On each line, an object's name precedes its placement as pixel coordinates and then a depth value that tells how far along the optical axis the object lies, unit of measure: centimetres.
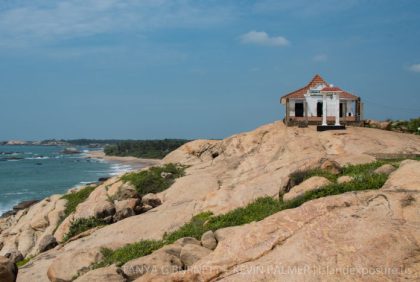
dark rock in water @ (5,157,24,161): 15821
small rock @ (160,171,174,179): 3006
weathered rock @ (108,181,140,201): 2673
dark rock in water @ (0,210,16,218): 4757
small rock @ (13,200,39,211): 5057
